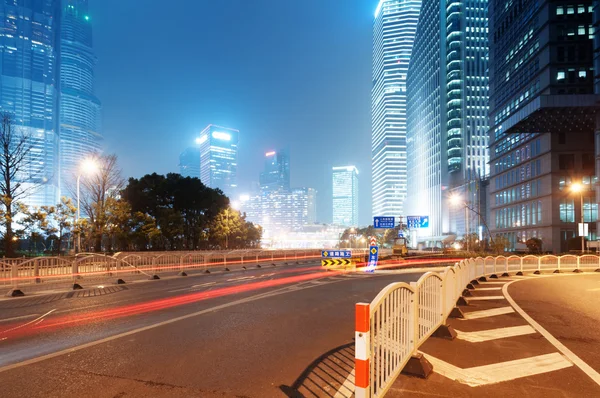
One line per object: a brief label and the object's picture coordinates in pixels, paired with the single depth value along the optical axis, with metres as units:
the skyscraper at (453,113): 129.12
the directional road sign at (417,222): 47.50
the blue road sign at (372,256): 26.98
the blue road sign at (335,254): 24.41
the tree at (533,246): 56.88
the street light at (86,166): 32.59
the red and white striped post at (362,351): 3.89
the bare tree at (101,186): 37.82
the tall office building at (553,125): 61.94
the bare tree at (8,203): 31.00
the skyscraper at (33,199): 158.27
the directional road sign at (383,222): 41.75
